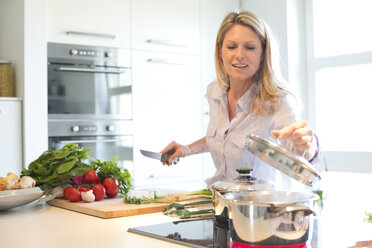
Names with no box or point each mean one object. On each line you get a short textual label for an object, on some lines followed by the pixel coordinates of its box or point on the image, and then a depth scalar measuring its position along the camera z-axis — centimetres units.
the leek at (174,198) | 155
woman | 181
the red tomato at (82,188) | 163
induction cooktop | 99
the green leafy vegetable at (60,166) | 169
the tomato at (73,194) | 162
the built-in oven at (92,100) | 312
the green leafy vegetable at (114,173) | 177
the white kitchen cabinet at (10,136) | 289
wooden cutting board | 141
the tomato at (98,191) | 163
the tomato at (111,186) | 169
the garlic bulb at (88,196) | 159
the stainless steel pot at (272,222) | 84
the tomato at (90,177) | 170
